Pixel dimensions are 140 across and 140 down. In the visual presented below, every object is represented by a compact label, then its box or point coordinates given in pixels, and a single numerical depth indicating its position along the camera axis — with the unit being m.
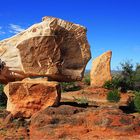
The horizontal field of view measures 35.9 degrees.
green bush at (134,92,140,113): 9.39
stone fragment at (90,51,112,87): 18.67
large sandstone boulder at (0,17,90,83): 8.05
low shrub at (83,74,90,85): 21.45
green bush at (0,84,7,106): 11.28
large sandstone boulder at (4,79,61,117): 8.07
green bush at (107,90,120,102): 13.52
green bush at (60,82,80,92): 19.25
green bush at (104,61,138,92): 18.08
